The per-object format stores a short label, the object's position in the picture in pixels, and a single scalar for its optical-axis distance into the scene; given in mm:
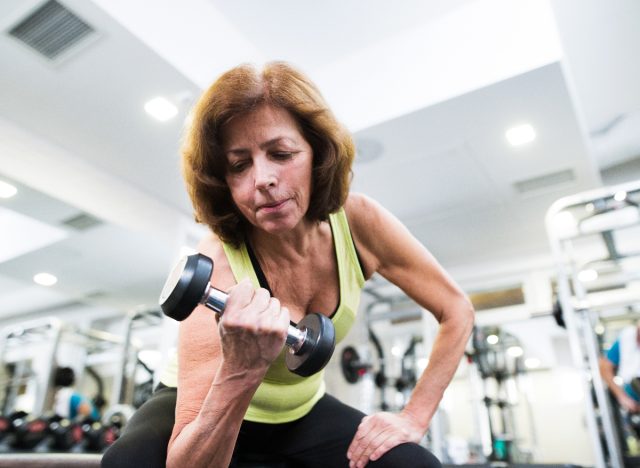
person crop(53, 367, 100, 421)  4491
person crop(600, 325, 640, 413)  2494
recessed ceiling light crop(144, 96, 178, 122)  3035
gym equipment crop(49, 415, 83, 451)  3805
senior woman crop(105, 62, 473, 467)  862
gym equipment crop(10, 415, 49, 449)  3652
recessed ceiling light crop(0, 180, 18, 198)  3184
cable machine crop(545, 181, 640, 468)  2477
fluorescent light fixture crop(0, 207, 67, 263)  4184
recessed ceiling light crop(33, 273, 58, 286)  4891
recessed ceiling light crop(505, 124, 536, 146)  3359
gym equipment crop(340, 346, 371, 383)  4567
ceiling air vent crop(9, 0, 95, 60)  2402
